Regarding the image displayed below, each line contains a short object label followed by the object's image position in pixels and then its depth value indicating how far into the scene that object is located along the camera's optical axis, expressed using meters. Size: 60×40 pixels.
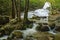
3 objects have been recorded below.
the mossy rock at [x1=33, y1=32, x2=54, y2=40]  5.27
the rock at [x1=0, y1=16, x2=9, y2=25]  7.23
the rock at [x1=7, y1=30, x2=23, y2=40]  5.52
